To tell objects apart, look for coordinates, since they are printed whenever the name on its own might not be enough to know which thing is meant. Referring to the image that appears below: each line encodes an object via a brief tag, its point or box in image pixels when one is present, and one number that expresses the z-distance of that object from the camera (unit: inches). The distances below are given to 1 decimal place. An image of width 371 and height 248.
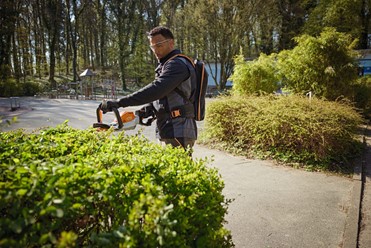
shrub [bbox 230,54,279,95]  424.8
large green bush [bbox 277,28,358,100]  371.6
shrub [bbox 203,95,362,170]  237.2
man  117.6
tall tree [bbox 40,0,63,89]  1384.1
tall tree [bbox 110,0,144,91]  1432.1
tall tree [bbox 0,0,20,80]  1100.9
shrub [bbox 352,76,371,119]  458.6
